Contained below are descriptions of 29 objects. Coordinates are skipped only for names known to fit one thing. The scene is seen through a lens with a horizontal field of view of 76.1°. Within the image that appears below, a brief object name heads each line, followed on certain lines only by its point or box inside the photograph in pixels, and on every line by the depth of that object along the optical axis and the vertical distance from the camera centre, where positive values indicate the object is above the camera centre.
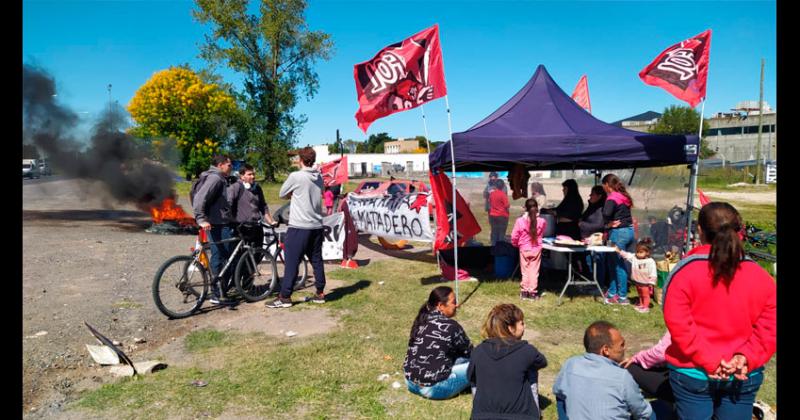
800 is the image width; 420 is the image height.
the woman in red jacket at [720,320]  2.62 -0.62
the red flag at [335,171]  12.46 +0.72
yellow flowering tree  38.16 +6.78
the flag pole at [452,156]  7.15 +0.63
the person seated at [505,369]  3.16 -1.06
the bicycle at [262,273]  7.21 -1.08
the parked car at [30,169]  22.64 +1.46
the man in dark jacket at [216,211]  6.73 -0.15
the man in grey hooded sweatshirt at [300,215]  6.96 -0.20
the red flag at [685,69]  8.28 +2.19
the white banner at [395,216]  10.62 -0.35
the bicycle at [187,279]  6.32 -1.02
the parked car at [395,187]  17.80 +0.48
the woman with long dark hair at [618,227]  7.30 -0.38
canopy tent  7.20 +0.82
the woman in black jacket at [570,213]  8.38 -0.20
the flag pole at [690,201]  7.76 +0.01
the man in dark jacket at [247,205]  7.27 -0.07
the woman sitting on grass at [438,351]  4.05 -1.20
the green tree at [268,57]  35.97 +10.35
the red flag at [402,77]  7.25 +1.77
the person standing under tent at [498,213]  10.08 -0.24
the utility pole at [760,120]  41.22 +6.70
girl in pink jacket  7.39 -0.63
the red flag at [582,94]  12.50 +2.65
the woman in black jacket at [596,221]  7.76 -0.30
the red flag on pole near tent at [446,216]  8.09 -0.26
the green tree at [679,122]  59.15 +9.43
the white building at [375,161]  77.06 +6.26
